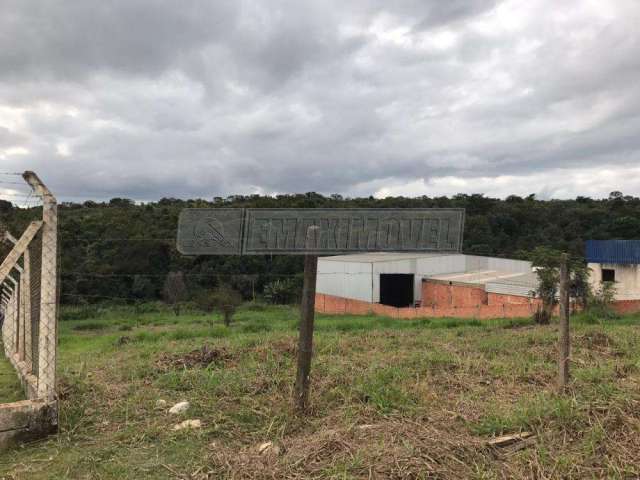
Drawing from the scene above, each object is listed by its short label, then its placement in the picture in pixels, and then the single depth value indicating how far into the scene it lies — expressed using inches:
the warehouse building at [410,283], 898.1
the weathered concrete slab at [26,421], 144.4
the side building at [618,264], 820.6
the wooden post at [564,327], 167.5
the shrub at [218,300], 783.8
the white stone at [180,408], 166.2
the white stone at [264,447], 131.3
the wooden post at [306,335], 156.3
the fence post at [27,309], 180.9
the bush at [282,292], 1107.9
